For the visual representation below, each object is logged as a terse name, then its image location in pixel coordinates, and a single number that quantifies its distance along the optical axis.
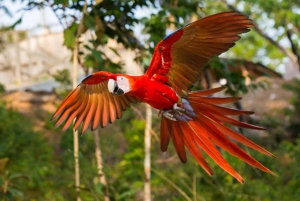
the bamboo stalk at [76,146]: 6.73
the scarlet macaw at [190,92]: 5.32
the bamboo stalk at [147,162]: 7.32
